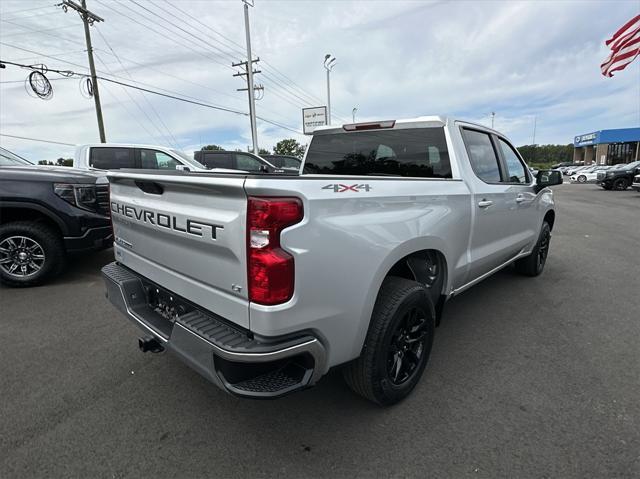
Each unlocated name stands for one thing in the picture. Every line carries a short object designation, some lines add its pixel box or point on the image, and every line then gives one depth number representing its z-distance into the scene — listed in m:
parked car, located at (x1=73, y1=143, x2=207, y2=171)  7.85
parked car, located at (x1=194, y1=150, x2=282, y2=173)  12.47
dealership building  44.59
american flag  13.72
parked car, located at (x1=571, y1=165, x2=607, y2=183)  31.05
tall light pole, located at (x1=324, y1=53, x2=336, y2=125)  27.64
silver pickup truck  1.68
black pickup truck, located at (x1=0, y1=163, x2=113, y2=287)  4.47
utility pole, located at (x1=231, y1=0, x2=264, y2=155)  19.49
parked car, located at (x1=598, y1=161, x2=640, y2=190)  21.09
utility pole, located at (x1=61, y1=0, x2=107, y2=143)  18.14
